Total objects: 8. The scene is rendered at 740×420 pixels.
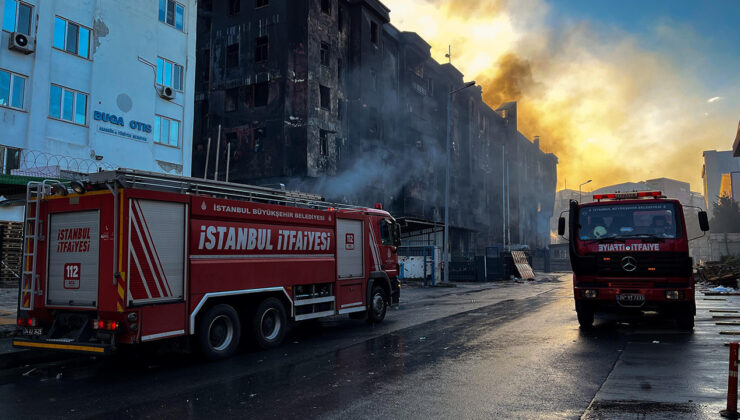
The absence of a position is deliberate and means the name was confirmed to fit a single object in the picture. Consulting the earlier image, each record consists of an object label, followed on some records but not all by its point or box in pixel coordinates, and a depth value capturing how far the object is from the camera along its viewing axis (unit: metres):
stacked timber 20.02
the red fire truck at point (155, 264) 7.22
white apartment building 20.28
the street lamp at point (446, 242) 27.62
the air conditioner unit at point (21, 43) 19.86
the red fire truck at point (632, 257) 10.29
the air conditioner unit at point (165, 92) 26.00
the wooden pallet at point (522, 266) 35.50
